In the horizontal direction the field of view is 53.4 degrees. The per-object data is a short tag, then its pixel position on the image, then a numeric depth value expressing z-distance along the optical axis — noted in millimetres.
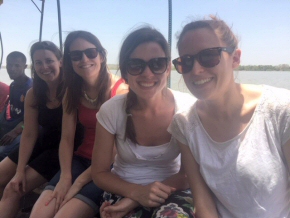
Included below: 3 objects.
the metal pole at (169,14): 2615
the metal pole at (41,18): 4062
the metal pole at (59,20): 3797
